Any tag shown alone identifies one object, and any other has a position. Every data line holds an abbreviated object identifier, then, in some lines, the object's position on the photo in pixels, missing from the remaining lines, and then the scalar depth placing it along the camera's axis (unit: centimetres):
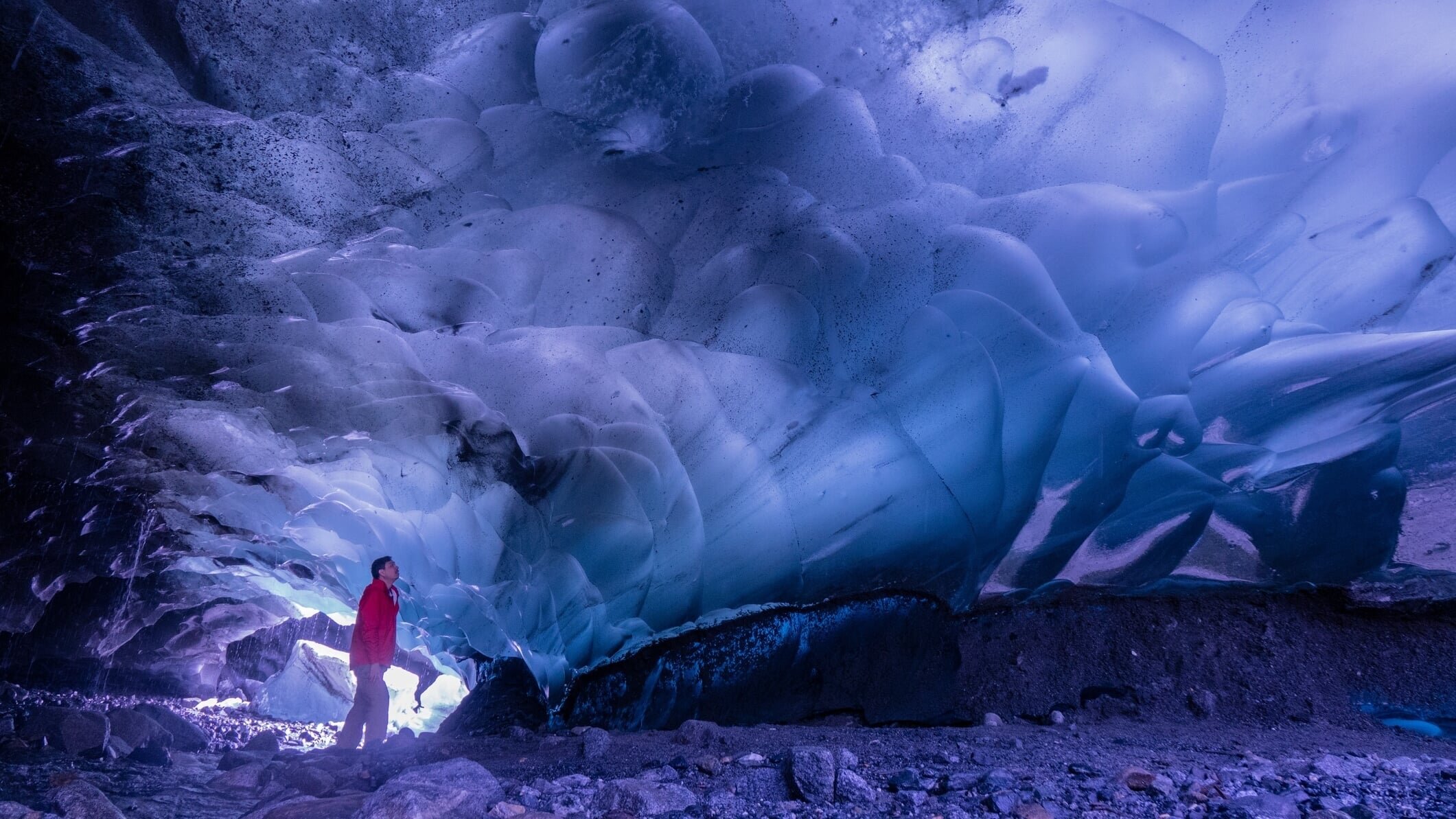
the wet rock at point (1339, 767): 254
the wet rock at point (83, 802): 244
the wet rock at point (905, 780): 247
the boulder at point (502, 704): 522
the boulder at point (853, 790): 237
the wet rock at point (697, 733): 321
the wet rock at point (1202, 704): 344
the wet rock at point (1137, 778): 234
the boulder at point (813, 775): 239
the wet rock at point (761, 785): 246
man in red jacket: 443
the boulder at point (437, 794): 232
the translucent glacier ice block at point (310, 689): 794
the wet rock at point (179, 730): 471
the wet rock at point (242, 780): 339
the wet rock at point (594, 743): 330
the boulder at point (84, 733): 396
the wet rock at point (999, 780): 238
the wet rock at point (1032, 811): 217
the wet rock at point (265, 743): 483
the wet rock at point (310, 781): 304
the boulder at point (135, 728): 420
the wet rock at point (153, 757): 399
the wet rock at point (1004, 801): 222
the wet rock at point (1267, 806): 212
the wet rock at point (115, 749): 400
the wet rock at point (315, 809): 256
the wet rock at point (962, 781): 243
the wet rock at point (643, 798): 238
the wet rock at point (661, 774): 270
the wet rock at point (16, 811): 228
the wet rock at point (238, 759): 396
